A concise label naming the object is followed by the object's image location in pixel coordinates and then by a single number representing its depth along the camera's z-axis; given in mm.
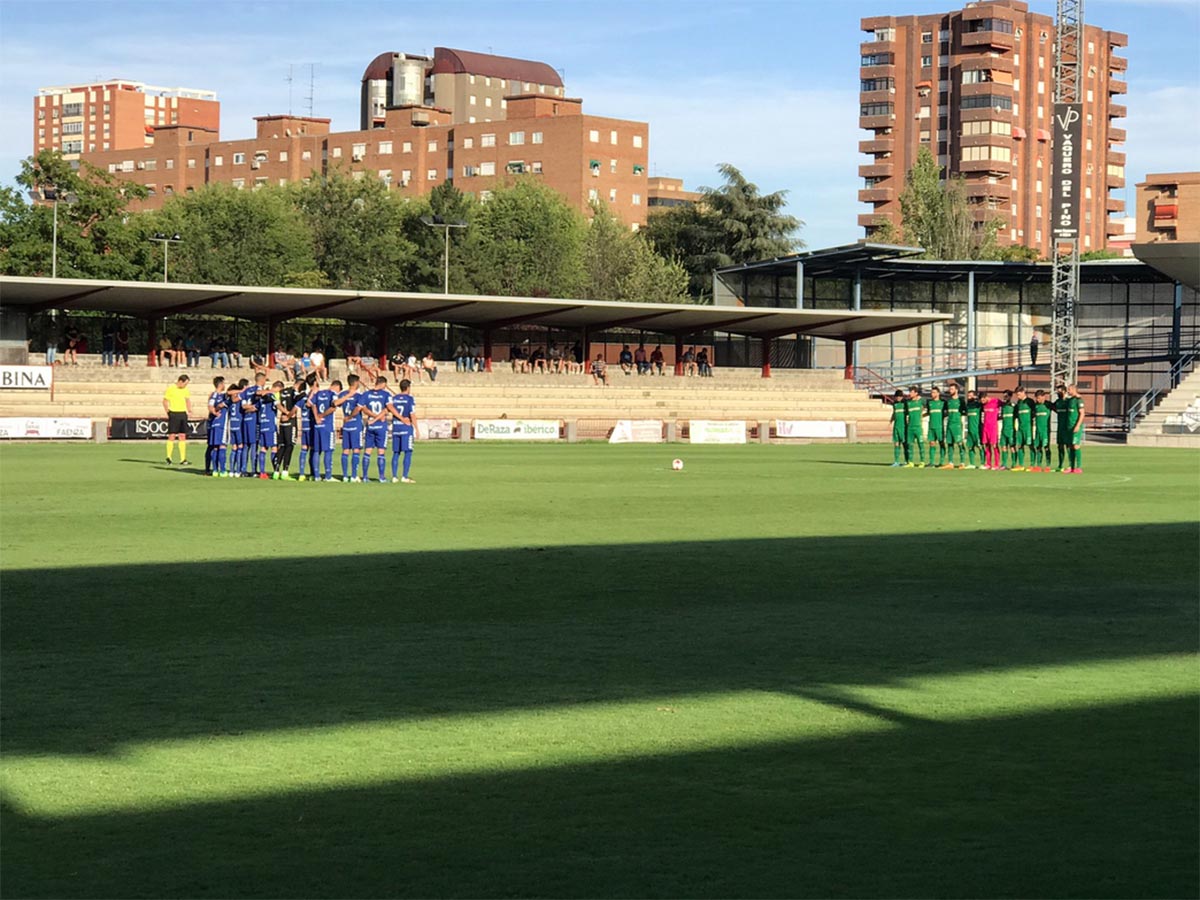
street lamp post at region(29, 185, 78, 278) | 86606
